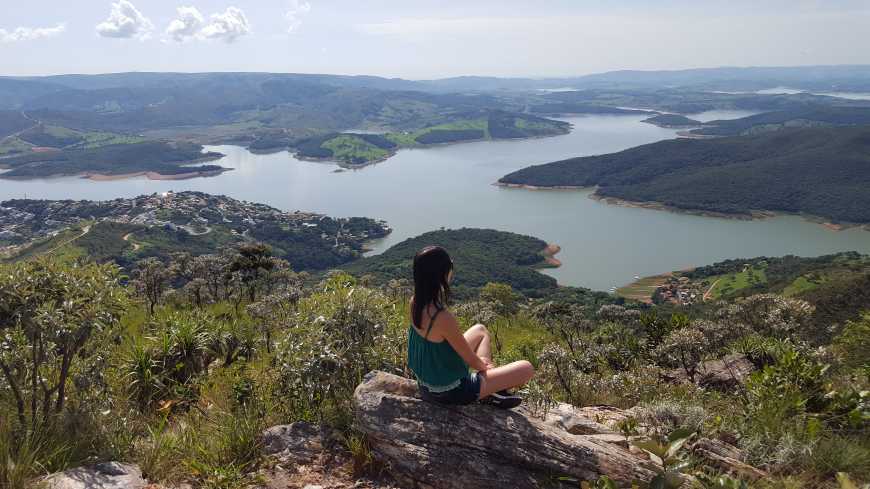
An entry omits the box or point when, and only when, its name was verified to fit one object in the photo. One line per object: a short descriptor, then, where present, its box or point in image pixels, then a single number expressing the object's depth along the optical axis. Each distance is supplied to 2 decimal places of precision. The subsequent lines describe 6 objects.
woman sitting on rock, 3.58
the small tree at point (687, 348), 10.39
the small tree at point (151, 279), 21.16
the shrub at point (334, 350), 4.37
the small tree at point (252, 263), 19.77
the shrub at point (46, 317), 3.38
